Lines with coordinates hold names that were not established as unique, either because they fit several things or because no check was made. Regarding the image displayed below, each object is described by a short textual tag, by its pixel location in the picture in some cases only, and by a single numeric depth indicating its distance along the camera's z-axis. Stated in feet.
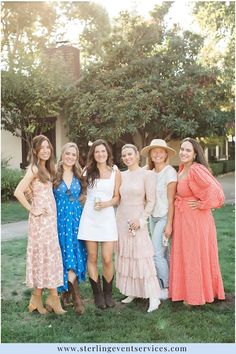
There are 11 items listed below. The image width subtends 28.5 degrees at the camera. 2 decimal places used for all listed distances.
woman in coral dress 15.60
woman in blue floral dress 15.57
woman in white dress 15.56
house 51.29
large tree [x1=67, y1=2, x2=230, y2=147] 41.93
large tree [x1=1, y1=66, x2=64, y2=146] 47.29
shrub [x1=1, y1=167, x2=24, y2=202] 43.50
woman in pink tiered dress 15.72
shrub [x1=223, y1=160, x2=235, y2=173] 76.80
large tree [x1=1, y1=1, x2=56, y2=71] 76.13
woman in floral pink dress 15.19
